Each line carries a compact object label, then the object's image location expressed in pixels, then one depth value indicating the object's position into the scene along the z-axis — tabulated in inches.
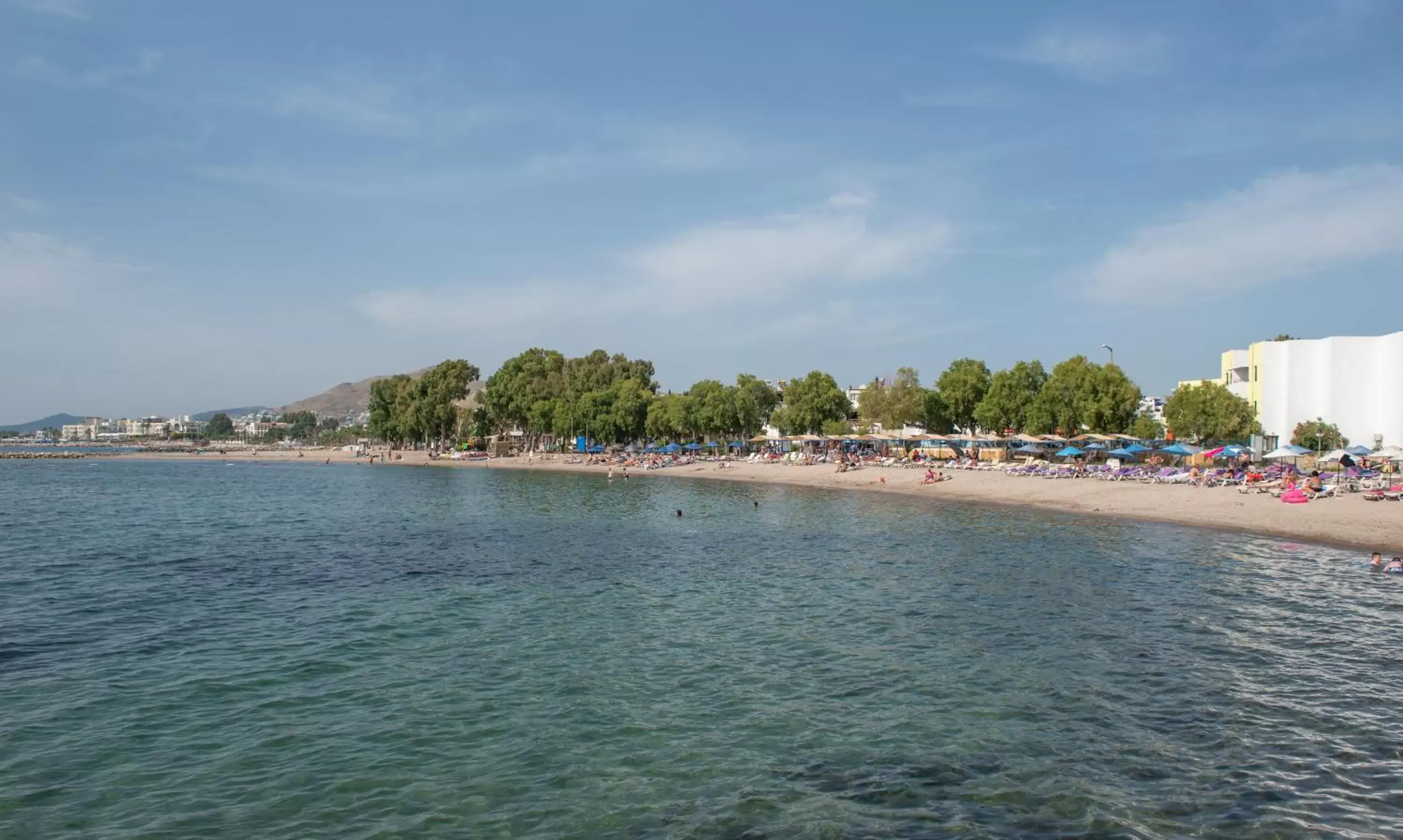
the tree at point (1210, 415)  2618.1
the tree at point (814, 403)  3735.2
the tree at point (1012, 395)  3065.9
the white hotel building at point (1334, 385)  2447.1
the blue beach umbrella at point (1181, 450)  2203.5
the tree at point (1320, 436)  2485.2
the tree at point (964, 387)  3373.5
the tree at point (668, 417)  4052.7
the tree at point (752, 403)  3954.2
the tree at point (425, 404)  5108.3
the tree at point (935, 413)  3518.7
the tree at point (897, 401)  3457.2
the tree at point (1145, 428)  2866.6
